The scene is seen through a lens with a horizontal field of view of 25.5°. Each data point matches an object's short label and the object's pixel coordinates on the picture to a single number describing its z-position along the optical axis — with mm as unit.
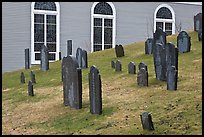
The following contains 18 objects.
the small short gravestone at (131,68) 14314
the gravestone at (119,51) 19016
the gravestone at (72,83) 10297
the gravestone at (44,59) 18311
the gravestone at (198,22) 18766
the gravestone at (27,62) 21047
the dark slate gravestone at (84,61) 17016
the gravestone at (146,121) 7699
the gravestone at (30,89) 13008
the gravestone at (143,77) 11930
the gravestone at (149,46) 17797
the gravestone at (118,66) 15354
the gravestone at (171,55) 12070
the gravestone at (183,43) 16266
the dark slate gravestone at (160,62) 12249
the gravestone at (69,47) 21328
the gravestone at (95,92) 9547
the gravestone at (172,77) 10797
